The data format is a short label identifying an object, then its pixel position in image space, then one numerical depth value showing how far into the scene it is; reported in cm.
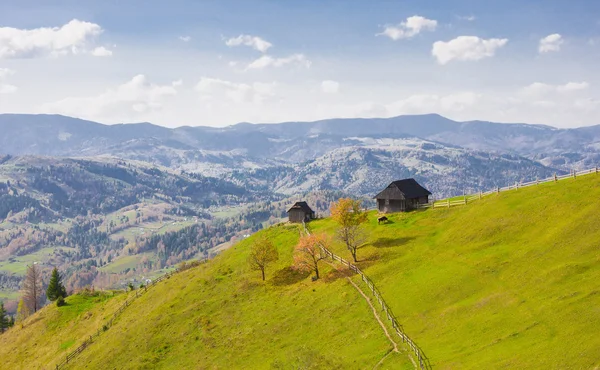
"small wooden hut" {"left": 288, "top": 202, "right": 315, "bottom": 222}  12850
